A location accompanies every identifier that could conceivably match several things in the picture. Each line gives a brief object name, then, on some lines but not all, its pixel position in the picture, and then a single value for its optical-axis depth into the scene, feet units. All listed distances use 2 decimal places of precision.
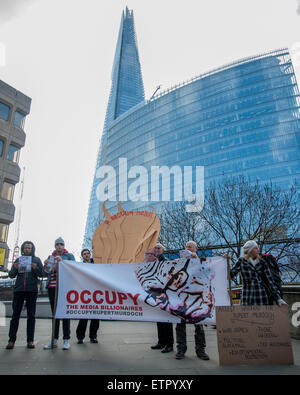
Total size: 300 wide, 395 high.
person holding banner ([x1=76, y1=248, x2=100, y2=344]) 19.60
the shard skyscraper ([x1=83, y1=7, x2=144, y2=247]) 522.88
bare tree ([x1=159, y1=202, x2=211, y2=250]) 77.51
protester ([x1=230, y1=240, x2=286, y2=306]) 15.31
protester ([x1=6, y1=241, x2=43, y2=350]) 17.53
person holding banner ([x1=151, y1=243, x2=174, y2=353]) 16.73
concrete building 81.66
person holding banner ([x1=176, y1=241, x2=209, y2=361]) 14.80
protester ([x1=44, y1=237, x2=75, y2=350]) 17.53
